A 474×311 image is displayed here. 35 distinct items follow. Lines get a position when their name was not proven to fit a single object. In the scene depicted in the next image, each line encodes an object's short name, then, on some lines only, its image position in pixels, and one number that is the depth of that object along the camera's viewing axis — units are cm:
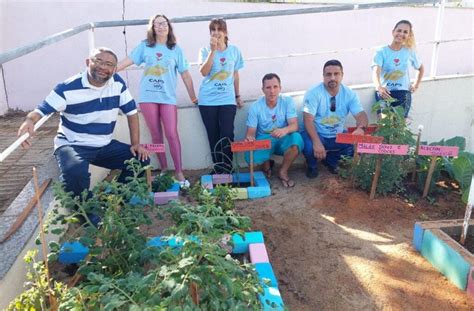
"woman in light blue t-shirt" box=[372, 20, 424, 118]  443
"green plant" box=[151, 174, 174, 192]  400
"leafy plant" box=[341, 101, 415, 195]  367
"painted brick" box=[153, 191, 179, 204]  379
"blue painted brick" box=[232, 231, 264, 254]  288
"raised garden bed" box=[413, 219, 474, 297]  256
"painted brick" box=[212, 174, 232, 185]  427
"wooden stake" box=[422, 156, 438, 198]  372
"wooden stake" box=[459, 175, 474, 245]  273
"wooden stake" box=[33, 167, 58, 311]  206
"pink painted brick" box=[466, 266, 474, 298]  251
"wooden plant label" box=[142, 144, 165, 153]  365
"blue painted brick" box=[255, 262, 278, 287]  246
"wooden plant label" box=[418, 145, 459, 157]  359
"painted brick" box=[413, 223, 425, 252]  299
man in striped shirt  307
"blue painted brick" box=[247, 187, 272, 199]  398
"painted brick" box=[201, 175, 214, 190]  400
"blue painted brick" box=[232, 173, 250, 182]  431
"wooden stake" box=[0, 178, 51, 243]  250
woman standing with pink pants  401
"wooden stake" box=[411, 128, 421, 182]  379
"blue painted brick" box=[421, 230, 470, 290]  258
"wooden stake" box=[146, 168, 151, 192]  352
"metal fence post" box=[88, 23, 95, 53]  417
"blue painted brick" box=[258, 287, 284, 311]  215
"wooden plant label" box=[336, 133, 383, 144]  366
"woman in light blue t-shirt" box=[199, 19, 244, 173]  414
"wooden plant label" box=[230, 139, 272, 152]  391
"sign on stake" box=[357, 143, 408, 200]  353
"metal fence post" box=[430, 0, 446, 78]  472
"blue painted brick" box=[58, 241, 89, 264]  275
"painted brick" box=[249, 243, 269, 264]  267
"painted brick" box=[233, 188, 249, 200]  392
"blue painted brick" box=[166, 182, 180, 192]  405
